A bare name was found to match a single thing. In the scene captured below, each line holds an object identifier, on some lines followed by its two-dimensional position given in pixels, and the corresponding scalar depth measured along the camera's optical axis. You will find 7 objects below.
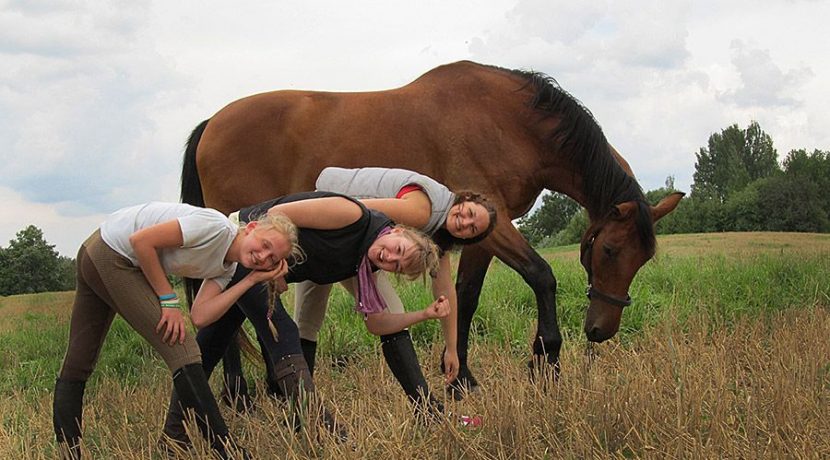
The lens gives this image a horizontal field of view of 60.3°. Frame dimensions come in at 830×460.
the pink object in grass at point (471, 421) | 3.28
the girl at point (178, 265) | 3.12
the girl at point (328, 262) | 3.34
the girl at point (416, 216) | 3.76
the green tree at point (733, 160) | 45.34
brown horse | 5.46
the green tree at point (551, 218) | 53.72
